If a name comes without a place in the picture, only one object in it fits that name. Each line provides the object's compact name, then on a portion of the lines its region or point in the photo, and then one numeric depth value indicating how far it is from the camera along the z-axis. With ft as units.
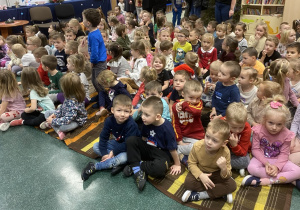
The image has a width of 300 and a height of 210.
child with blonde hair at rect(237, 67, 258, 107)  9.50
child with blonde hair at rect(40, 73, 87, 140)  10.14
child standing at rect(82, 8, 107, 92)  11.60
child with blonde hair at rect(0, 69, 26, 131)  10.90
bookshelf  23.93
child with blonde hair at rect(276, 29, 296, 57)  14.58
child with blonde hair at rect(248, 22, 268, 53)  16.01
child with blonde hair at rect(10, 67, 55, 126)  11.03
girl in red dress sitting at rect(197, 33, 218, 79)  14.06
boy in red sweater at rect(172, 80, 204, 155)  8.36
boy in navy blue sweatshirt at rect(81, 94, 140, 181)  8.05
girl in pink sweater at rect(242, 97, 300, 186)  7.20
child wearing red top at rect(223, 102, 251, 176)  7.32
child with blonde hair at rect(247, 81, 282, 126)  8.48
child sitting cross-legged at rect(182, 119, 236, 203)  6.35
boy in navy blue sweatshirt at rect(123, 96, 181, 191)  7.44
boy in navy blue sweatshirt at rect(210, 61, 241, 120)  9.26
